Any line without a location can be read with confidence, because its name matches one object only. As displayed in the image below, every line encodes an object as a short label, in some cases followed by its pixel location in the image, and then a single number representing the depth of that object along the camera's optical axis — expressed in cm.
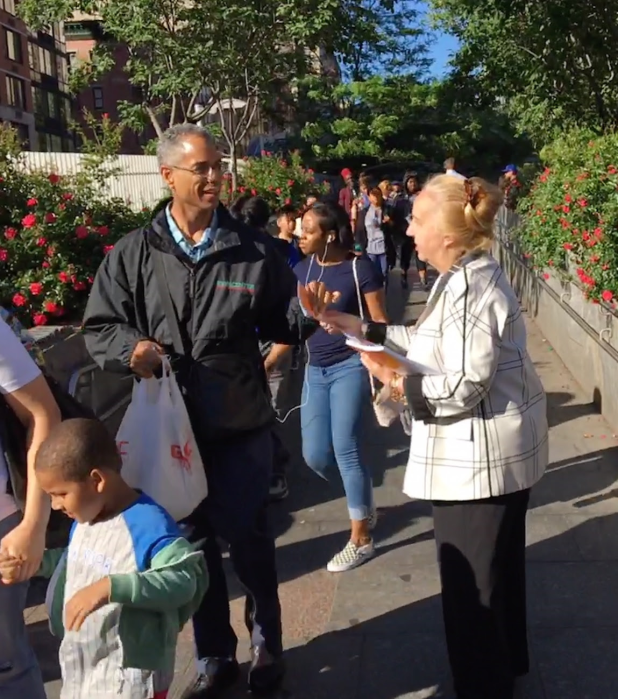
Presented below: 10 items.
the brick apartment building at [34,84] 5303
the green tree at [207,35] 1459
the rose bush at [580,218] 650
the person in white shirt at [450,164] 1148
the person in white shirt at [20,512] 249
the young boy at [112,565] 234
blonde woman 277
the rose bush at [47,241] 660
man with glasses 321
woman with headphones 462
